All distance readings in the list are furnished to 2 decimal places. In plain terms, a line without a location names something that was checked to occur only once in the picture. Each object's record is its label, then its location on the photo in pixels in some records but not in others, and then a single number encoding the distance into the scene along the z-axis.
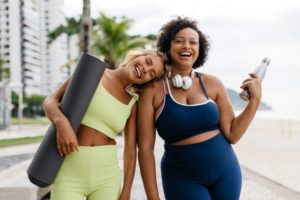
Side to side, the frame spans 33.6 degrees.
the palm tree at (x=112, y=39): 23.08
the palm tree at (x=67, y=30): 24.79
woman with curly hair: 2.61
